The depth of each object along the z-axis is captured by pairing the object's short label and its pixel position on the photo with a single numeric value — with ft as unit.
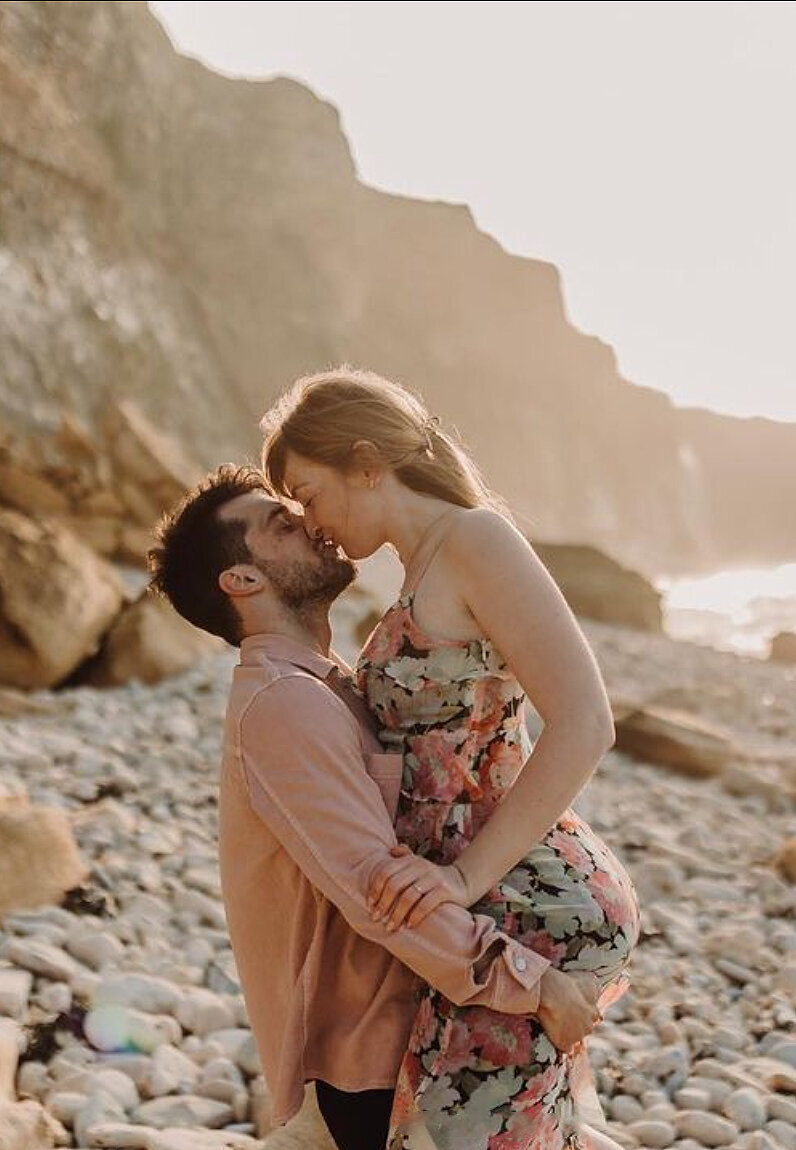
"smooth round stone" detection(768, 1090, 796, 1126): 12.33
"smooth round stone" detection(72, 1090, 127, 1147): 10.53
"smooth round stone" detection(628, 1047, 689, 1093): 13.42
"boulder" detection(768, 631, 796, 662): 73.46
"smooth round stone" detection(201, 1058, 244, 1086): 12.24
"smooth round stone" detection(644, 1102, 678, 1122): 12.36
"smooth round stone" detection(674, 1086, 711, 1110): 12.73
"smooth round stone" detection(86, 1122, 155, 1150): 10.37
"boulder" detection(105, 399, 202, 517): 49.08
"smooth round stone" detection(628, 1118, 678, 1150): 11.87
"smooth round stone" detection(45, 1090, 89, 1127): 10.80
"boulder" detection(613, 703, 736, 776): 31.42
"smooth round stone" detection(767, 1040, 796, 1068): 13.85
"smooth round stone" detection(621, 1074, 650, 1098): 13.17
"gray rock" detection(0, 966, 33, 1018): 12.25
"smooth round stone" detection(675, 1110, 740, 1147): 11.93
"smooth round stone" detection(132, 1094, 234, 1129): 11.23
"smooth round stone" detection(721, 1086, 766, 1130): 12.25
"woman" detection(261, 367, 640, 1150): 6.96
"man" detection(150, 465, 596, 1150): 6.84
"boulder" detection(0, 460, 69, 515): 42.29
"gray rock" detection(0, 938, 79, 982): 13.38
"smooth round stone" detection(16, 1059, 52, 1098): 11.14
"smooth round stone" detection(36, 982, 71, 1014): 12.61
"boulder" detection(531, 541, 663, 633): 81.92
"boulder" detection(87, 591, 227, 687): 31.42
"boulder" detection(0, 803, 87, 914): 14.92
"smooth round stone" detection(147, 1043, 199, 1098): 11.83
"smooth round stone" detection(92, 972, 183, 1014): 13.20
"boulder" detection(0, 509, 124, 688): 29.55
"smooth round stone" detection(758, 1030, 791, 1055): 14.32
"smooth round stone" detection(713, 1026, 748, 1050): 14.49
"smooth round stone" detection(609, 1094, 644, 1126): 12.51
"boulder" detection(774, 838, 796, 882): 21.93
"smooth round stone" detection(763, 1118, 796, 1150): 11.85
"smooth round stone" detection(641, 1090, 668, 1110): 12.85
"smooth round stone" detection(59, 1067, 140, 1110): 11.25
